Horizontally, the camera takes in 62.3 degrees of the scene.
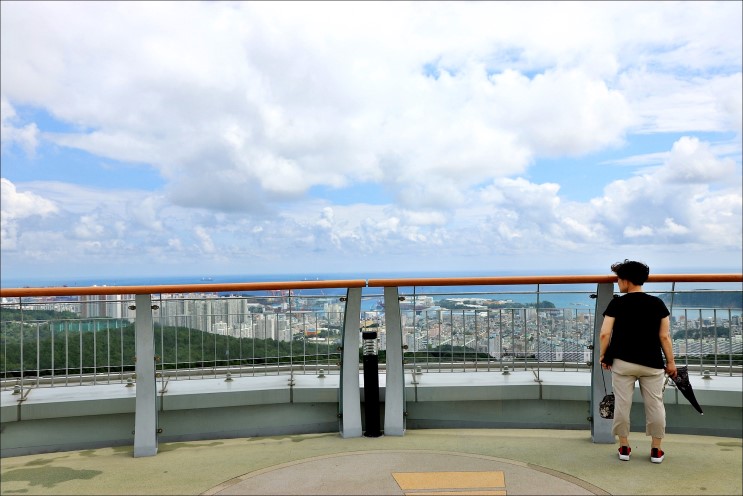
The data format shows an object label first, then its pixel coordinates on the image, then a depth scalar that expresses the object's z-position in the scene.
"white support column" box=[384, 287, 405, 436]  4.62
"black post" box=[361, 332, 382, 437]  4.57
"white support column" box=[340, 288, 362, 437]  4.62
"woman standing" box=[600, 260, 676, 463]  3.84
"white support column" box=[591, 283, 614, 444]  4.33
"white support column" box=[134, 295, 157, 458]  4.27
